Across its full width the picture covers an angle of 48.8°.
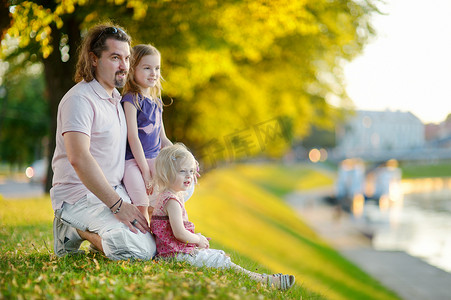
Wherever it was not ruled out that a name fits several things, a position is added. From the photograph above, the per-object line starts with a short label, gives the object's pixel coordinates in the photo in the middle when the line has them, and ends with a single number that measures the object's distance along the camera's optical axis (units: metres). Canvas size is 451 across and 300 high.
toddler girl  4.46
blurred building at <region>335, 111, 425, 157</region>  97.44
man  4.18
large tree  9.18
